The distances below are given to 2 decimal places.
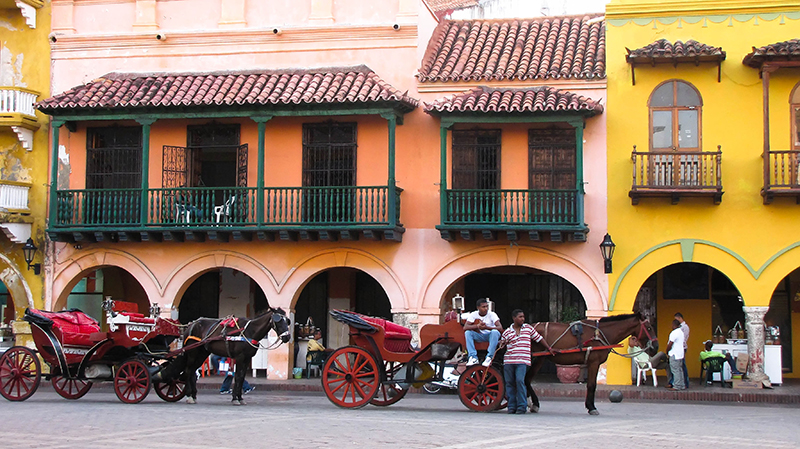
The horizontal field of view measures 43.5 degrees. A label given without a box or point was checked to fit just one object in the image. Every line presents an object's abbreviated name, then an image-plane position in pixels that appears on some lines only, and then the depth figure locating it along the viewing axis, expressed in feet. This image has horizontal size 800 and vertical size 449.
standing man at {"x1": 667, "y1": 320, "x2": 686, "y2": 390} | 62.34
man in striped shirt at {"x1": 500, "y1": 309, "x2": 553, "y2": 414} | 46.47
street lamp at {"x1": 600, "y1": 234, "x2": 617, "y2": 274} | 64.80
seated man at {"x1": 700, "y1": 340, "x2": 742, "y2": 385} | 64.59
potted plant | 67.31
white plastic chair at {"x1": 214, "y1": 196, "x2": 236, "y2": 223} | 69.15
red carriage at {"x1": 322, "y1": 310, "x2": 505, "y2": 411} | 48.14
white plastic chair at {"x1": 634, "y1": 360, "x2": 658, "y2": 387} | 65.62
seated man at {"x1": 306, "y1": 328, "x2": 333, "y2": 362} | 69.34
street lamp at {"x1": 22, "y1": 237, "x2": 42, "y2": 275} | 71.72
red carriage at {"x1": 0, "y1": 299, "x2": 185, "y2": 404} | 51.78
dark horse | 51.62
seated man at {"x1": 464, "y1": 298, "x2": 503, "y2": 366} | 47.96
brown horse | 47.37
